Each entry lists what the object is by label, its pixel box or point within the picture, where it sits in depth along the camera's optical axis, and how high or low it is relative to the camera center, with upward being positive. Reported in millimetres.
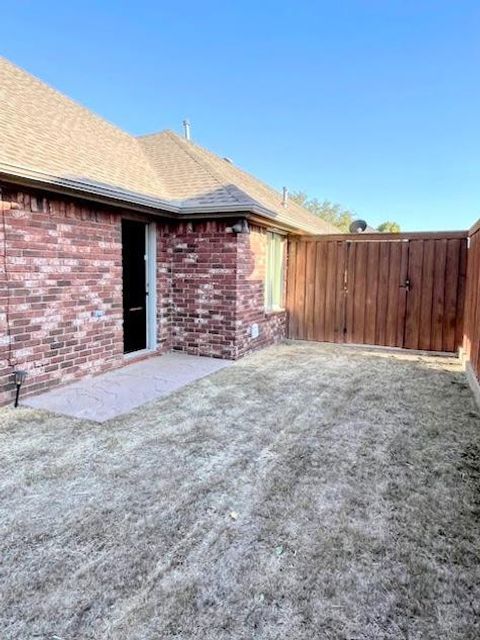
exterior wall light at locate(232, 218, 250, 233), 6703 +869
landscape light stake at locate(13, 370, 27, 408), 4555 -1051
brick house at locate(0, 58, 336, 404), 4695 +467
